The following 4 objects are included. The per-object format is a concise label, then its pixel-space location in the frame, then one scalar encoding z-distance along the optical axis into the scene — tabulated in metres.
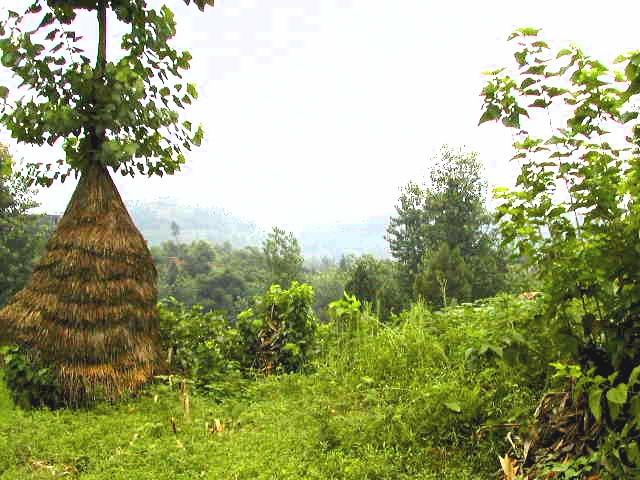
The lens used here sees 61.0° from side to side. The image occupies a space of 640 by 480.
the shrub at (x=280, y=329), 6.50
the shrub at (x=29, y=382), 5.11
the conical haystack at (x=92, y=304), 5.27
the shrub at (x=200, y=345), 6.05
